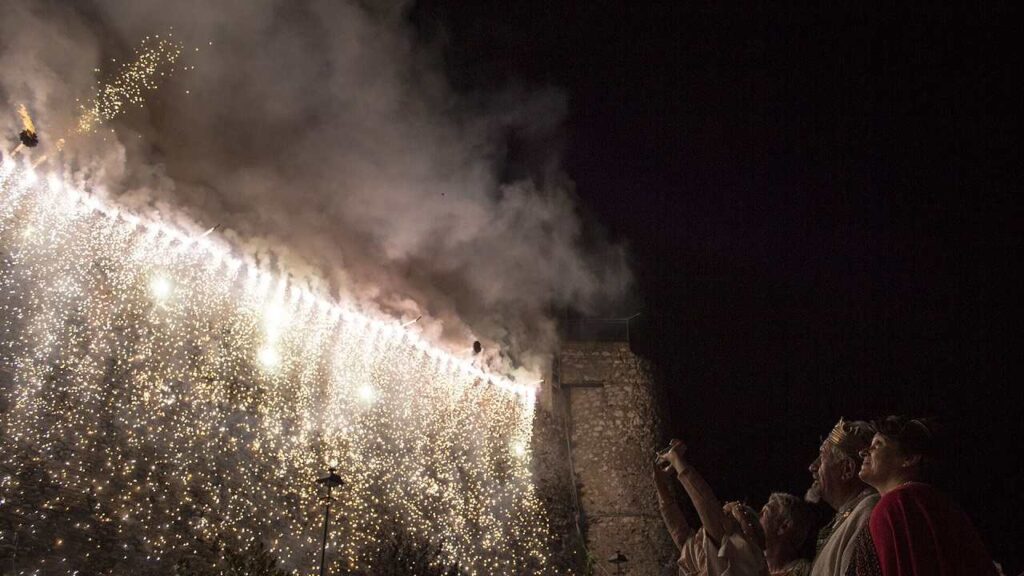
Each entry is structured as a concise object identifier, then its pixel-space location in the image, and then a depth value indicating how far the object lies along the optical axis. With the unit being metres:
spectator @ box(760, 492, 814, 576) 3.08
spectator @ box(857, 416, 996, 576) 1.56
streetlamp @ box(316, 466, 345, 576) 8.03
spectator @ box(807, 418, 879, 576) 2.21
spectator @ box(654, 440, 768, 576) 2.95
